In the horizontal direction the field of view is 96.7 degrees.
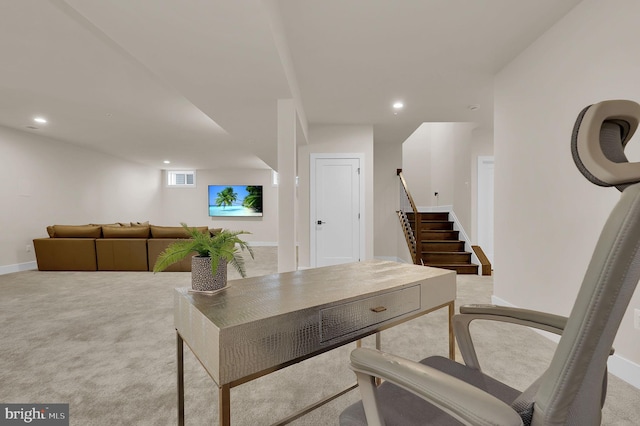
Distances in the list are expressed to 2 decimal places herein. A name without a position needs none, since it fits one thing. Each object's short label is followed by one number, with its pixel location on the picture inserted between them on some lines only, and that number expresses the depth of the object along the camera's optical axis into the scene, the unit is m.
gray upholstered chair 0.49
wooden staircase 5.04
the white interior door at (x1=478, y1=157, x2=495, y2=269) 5.36
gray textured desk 0.84
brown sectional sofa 5.33
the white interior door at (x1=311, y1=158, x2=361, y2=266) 5.07
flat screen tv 10.46
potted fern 1.15
